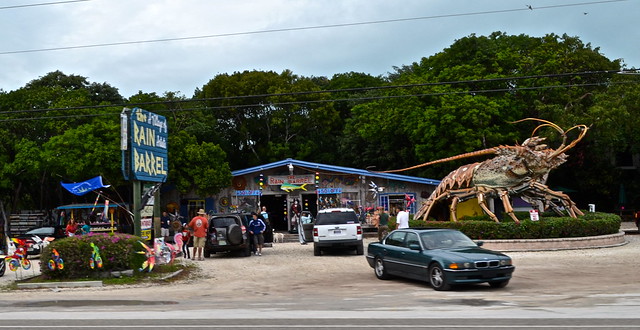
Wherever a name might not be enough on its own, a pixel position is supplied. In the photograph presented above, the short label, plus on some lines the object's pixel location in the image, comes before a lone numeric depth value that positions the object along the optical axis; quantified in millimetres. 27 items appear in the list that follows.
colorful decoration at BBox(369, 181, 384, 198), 40184
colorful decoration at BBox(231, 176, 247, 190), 41656
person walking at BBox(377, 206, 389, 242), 31323
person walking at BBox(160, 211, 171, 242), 29250
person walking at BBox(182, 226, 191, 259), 24994
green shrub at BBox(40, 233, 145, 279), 17453
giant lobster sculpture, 25797
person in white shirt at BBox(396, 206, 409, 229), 25266
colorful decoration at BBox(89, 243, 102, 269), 17391
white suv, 24125
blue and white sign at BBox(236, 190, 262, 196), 41250
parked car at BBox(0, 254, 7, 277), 20734
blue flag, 33438
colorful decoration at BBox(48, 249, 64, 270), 17375
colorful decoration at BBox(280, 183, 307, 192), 40719
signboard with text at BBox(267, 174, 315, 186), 40875
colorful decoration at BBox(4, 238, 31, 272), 18594
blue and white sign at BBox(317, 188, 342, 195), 40750
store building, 40312
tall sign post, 19688
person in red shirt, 22922
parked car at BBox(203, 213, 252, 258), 24031
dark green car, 14133
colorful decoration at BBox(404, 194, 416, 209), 39625
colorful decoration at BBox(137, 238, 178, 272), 19094
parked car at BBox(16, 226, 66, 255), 29205
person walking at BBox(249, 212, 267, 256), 25391
